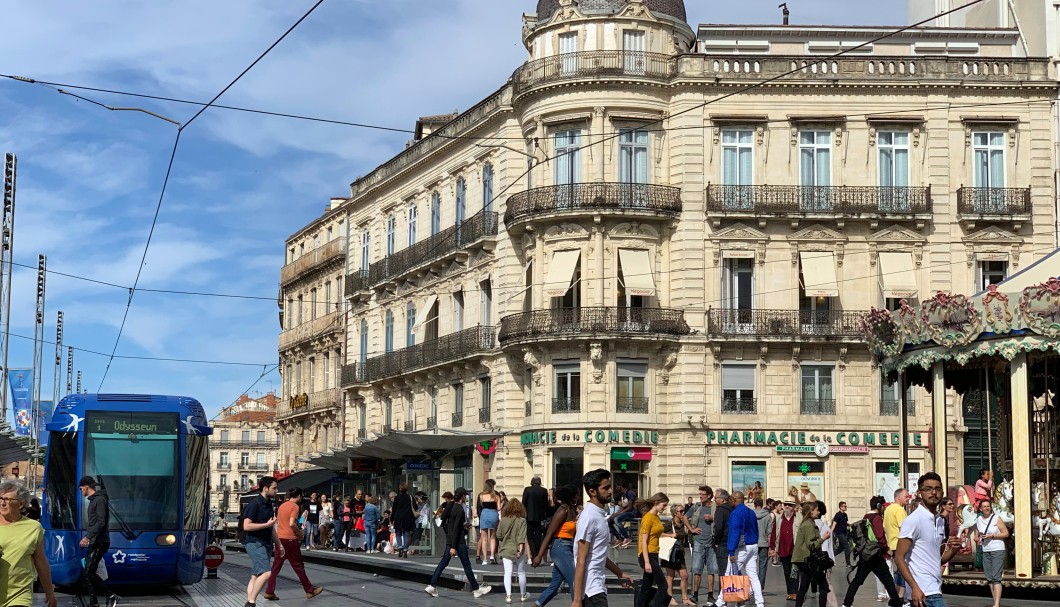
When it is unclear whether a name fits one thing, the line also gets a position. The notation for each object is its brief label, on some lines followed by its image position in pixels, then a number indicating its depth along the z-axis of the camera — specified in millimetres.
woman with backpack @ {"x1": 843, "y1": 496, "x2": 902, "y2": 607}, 18105
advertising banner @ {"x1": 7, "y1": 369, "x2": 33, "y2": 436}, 45719
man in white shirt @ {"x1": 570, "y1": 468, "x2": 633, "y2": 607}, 11328
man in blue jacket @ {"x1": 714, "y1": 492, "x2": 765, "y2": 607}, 20047
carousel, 22750
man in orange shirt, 19891
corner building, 43312
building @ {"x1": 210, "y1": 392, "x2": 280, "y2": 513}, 142875
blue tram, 20578
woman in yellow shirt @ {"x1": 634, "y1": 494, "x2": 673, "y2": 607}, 14773
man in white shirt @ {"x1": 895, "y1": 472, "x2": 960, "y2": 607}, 11359
